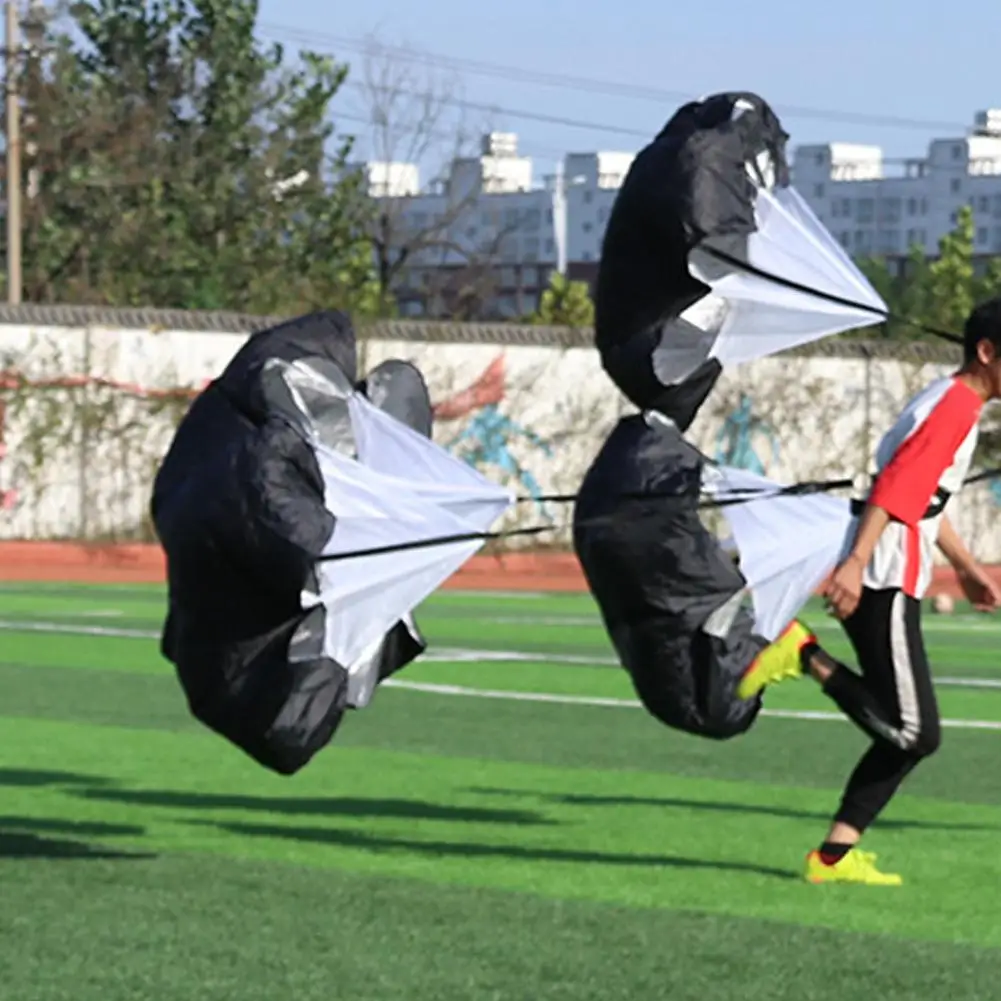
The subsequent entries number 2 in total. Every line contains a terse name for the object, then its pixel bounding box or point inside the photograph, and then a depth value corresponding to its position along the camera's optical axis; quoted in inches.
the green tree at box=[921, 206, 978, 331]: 2450.8
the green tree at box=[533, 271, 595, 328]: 2329.0
